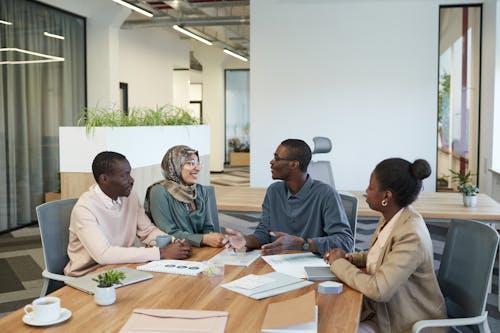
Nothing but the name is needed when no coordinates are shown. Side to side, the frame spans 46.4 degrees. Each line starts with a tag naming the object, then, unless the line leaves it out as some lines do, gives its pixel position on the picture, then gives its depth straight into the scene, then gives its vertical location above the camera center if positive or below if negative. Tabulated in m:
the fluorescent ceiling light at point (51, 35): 7.93 +1.28
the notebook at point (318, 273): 2.30 -0.58
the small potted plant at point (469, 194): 4.40 -0.50
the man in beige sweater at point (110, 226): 2.64 -0.49
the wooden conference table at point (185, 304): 1.76 -0.60
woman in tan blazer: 2.15 -0.53
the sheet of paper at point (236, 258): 2.58 -0.60
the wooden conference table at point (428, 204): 4.16 -0.60
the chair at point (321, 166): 5.57 -0.37
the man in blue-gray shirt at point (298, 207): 2.98 -0.42
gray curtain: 7.11 +0.34
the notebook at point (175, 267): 2.39 -0.59
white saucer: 1.74 -0.58
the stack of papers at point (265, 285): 2.10 -0.59
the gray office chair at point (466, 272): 2.20 -0.60
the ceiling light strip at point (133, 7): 8.07 +1.72
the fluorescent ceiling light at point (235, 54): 13.34 +1.74
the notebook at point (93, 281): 2.10 -0.58
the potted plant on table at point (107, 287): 1.93 -0.53
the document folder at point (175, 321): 1.71 -0.59
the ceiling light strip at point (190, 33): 10.04 +1.71
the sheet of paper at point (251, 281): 2.18 -0.59
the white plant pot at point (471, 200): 4.42 -0.55
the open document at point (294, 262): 2.42 -0.59
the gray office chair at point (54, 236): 2.79 -0.53
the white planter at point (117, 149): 4.62 -0.18
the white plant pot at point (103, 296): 1.93 -0.56
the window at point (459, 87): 7.71 +0.54
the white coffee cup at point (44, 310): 1.75 -0.55
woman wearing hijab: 3.17 -0.39
